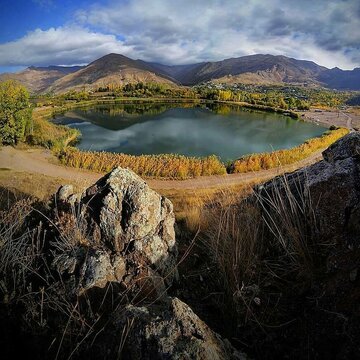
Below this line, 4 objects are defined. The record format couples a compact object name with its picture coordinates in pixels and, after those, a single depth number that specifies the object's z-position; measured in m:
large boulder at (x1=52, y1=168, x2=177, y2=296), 3.98
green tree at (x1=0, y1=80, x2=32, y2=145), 36.09
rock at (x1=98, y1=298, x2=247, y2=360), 2.38
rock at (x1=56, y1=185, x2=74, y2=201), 5.79
